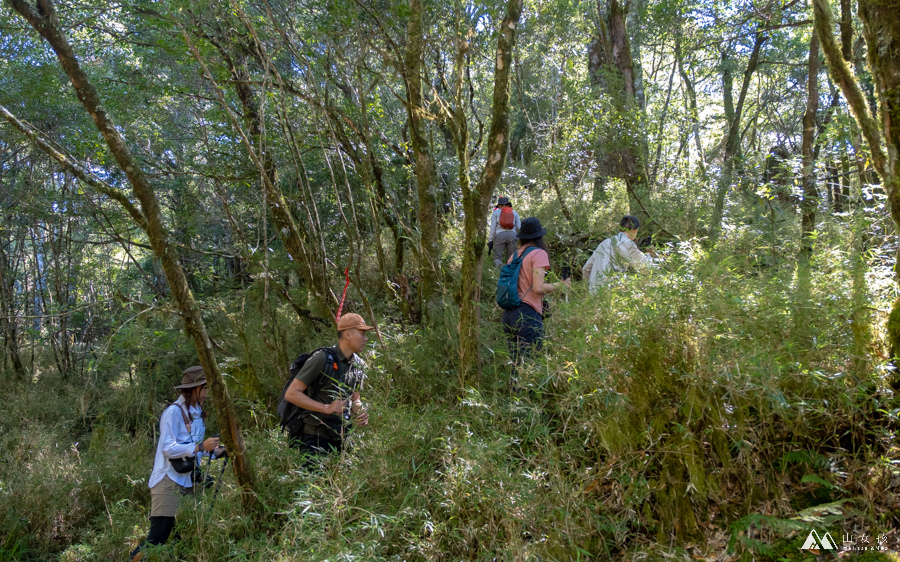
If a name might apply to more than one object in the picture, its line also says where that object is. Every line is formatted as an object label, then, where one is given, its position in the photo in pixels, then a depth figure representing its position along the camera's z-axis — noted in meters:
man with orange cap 4.02
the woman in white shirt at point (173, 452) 4.18
